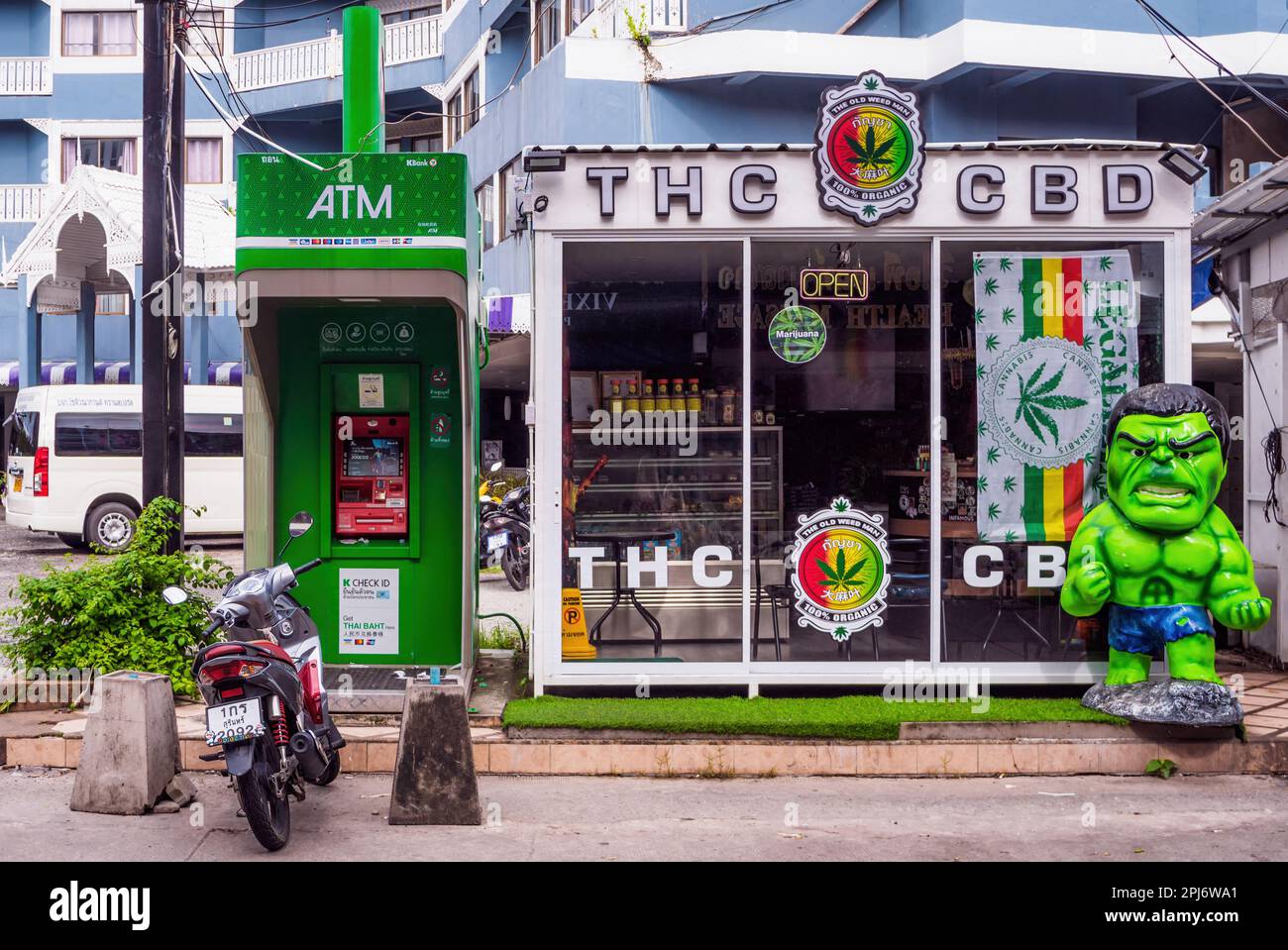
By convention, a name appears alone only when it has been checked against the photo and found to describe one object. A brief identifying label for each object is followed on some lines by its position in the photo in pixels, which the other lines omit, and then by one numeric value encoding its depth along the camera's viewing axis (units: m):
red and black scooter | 5.01
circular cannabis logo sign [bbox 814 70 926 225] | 7.33
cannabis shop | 7.45
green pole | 8.26
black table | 7.72
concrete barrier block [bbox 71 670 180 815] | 5.84
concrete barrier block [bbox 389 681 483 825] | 5.64
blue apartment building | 15.84
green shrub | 7.59
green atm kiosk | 8.06
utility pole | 8.00
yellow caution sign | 7.60
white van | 17.61
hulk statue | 6.79
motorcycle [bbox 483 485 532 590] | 14.51
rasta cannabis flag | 7.58
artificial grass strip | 6.83
